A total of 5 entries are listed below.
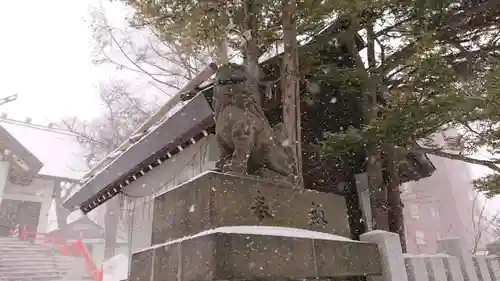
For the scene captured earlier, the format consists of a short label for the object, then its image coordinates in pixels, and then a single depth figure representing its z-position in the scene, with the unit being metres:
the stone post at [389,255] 3.03
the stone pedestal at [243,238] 2.27
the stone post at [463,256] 4.06
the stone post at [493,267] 4.65
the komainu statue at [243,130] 3.03
